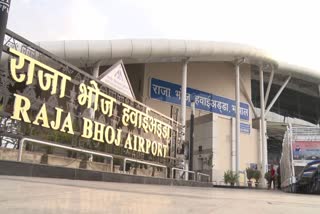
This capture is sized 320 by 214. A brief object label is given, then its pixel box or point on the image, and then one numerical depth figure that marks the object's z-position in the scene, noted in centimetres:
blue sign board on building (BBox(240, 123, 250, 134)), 3853
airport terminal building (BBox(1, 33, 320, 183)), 2831
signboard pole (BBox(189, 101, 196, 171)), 2378
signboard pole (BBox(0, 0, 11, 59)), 409
